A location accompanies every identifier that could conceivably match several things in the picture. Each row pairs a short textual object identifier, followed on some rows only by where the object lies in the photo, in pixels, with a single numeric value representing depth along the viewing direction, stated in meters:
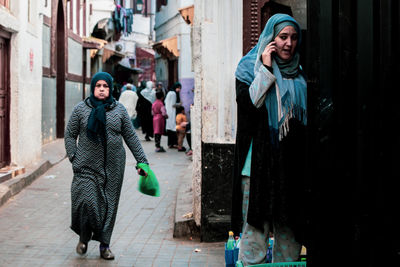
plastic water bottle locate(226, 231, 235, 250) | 4.02
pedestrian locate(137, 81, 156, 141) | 20.08
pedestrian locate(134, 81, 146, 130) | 21.50
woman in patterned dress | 6.18
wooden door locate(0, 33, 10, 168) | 10.18
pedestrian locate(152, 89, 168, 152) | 16.81
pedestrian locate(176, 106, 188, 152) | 16.39
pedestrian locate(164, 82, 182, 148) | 17.27
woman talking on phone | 3.79
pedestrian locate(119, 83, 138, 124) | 20.36
